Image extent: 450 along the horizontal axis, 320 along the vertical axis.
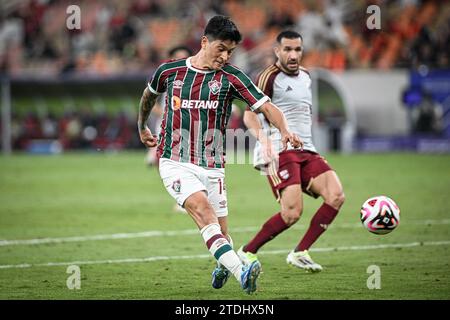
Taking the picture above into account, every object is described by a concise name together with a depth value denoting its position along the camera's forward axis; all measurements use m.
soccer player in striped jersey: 16.41
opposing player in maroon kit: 20.03
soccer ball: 19.25
